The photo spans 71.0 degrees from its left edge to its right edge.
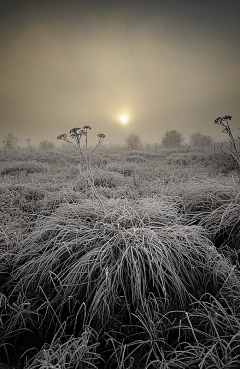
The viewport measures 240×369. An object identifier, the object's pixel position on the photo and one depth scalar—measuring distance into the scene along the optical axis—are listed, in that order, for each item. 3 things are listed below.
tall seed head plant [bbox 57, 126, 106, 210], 2.31
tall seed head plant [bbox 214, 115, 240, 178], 2.77
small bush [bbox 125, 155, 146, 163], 10.81
